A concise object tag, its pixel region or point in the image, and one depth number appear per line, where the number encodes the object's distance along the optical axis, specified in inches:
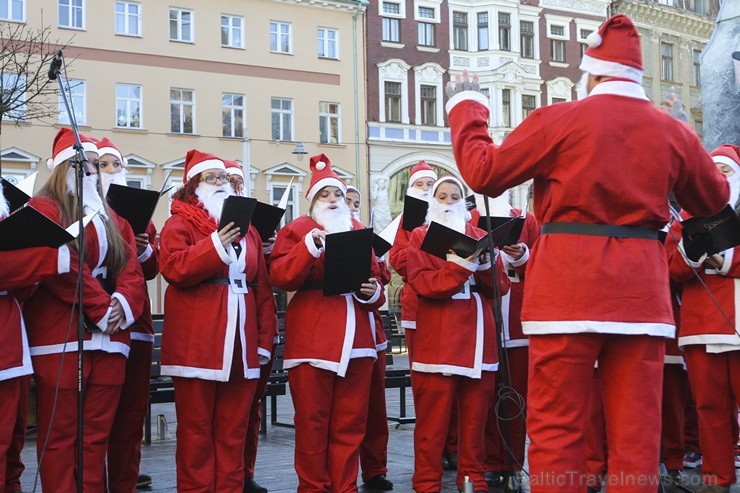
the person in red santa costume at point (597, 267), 178.9
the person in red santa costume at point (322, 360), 266.4
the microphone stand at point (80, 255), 222.7
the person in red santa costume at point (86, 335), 235.6
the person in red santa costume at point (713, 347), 274.7
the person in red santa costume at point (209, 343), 255.0
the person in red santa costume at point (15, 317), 222.5
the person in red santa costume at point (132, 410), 273.7
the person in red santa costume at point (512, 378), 313.4
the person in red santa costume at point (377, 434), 300.5
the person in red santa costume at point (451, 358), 277.6
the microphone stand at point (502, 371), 251.4
